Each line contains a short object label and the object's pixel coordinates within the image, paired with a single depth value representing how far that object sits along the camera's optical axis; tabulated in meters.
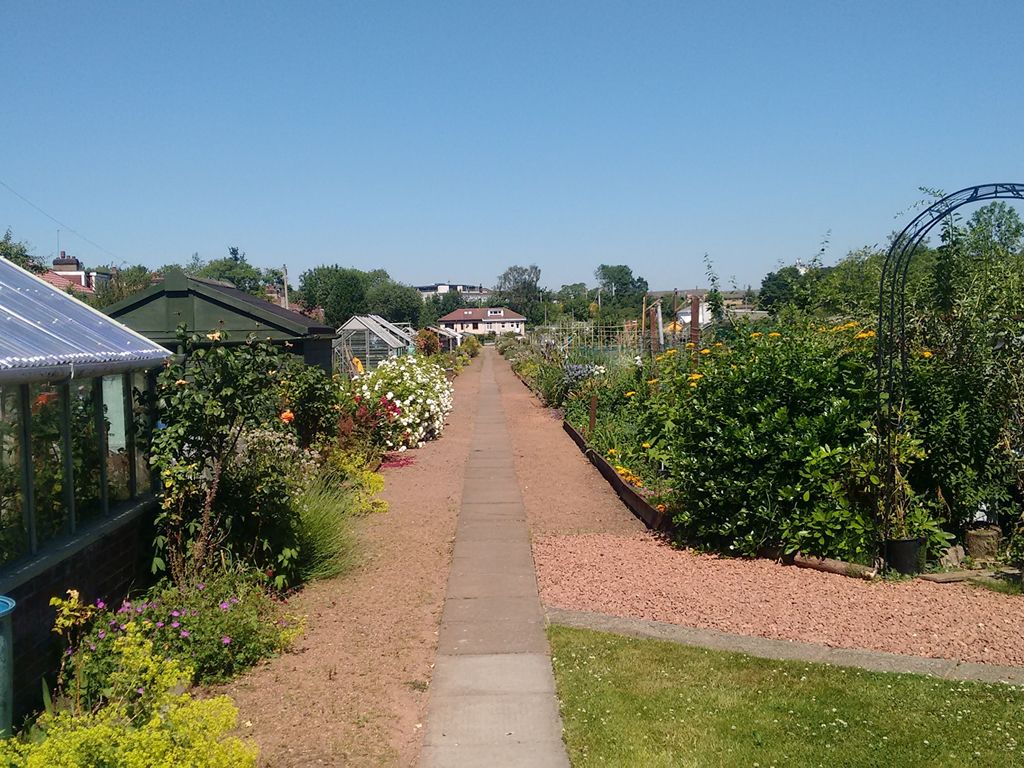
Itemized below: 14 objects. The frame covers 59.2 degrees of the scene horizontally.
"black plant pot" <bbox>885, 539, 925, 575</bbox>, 7.40
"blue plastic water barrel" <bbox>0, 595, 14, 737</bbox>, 3.56
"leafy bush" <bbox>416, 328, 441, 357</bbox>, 41.06
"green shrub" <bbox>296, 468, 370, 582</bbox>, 7.84
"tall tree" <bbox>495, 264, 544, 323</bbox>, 142.88
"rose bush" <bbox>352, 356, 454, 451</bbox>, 15.96
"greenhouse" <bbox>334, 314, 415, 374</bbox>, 31.11
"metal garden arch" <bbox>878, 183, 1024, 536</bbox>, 7.22
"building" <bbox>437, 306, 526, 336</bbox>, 139.00
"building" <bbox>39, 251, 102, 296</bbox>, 42.99
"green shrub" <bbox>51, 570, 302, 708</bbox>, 4.89
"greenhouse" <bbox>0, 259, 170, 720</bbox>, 4.72
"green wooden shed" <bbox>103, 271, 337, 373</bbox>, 14.74
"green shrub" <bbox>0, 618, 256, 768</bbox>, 2.93
